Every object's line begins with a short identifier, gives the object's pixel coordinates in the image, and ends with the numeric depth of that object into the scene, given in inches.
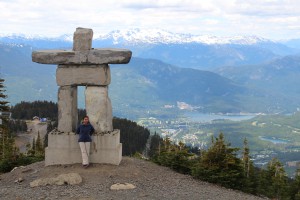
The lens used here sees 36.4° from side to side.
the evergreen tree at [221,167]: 966.4
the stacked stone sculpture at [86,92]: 934.4
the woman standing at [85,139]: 920.3
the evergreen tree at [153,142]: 3760.3
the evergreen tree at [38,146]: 2268.7
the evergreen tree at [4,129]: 1844.2
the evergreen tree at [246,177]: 1006.8
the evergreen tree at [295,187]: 1584.6
